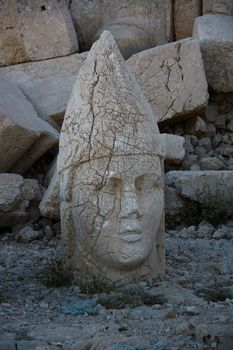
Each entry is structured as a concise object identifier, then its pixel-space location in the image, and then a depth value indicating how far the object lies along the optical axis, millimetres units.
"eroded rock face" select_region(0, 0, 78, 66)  10789
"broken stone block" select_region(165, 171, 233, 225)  8672
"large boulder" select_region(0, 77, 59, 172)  8570
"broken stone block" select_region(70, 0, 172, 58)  11062
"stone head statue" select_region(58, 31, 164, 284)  6238
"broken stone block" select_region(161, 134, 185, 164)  9383
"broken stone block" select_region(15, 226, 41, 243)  8328
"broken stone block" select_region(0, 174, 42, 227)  8484
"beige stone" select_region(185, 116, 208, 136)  10195
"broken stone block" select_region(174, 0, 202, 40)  11422
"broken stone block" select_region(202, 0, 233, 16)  11250
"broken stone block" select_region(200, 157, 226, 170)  9742
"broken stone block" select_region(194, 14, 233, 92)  10359
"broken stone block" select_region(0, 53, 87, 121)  9914
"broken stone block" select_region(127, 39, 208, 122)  9984
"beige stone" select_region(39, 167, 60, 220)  8125
